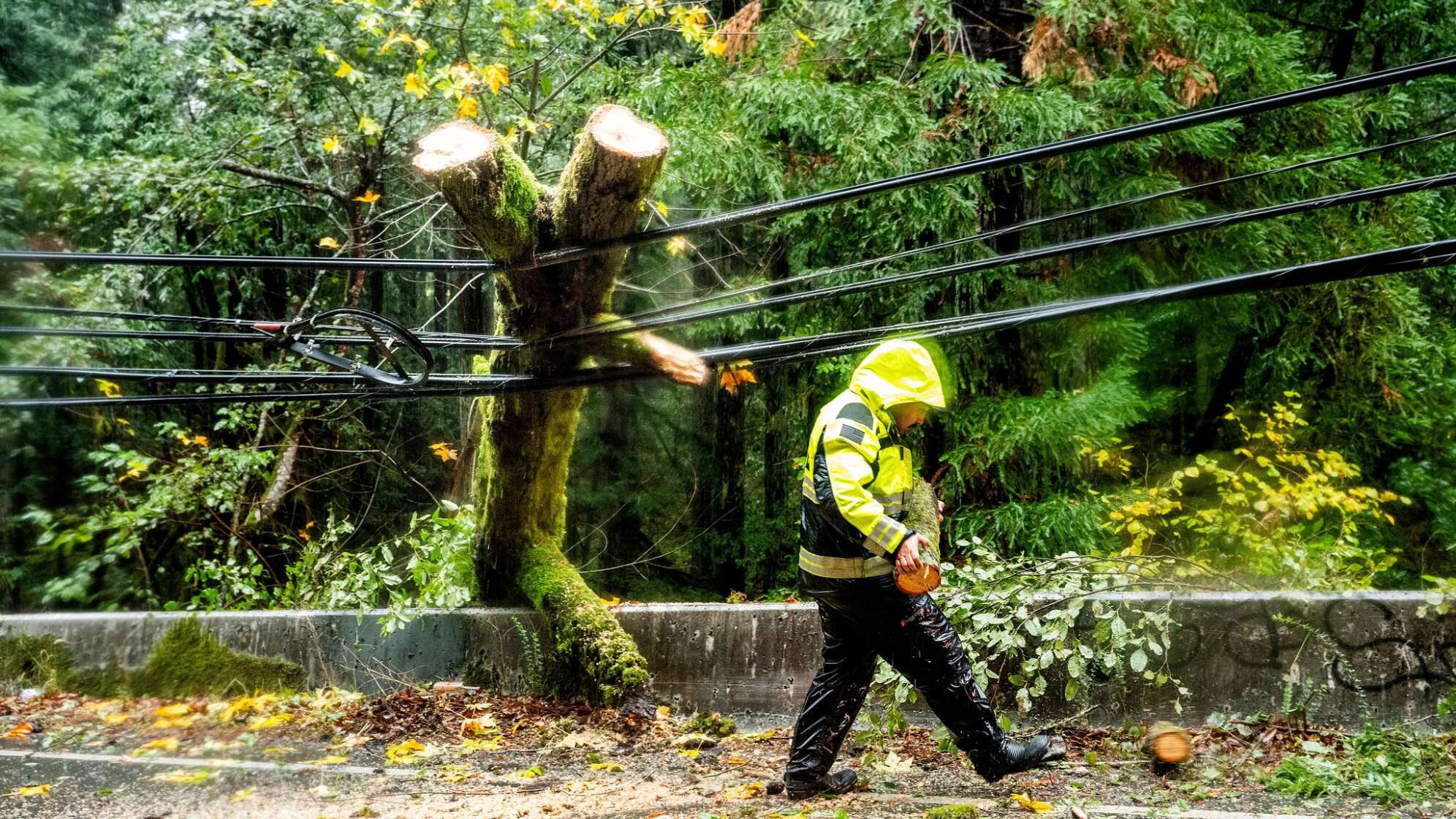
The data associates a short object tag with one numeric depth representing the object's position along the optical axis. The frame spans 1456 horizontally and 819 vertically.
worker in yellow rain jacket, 4.32
